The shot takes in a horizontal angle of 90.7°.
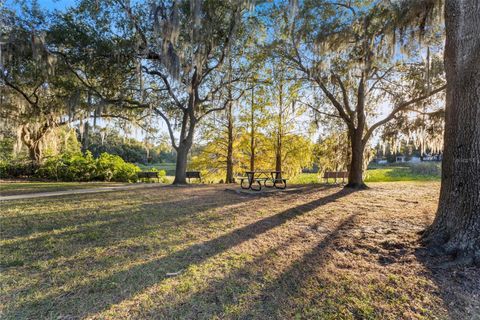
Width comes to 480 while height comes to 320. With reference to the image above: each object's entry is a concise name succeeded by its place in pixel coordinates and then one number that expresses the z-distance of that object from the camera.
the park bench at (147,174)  14.50
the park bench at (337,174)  11.83
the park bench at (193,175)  13.29
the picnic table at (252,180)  8.92
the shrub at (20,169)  13.41
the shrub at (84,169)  13.37
